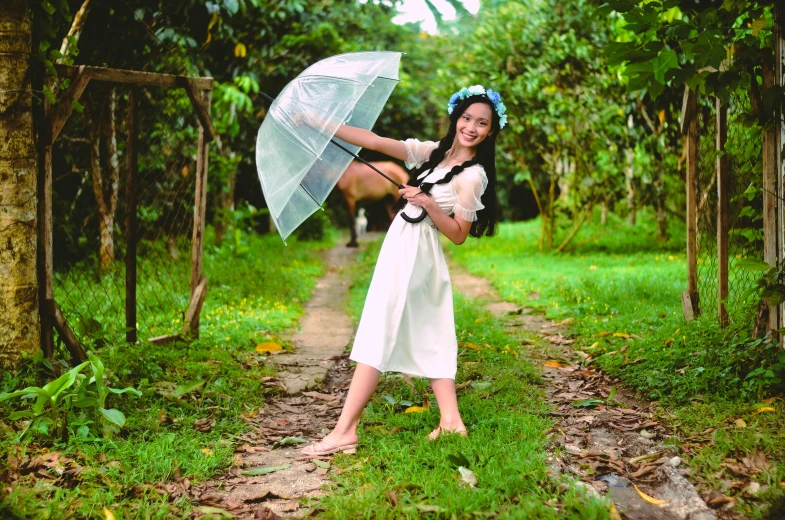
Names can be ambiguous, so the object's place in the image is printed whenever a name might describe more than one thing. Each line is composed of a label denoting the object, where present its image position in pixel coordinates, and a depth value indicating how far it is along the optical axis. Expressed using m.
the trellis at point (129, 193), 4.29
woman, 3.80
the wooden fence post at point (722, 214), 5.24
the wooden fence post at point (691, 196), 6.02
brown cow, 14.79
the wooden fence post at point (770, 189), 4.27
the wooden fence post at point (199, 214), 5.82
